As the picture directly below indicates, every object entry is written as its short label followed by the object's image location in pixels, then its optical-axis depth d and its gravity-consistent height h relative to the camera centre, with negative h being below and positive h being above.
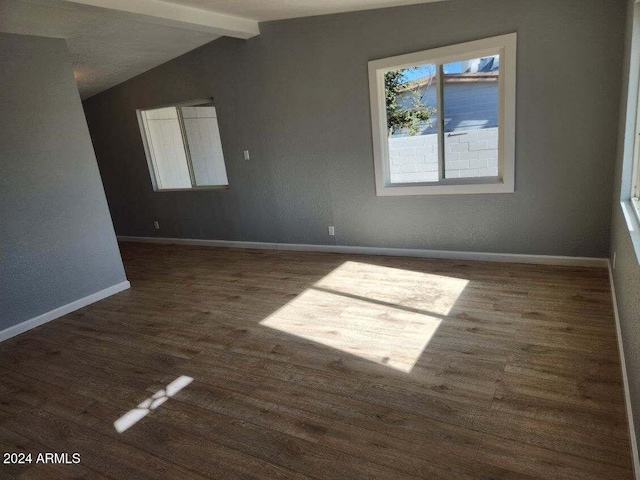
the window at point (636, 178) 2.48 -0.43
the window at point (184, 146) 5.72 +0.22
